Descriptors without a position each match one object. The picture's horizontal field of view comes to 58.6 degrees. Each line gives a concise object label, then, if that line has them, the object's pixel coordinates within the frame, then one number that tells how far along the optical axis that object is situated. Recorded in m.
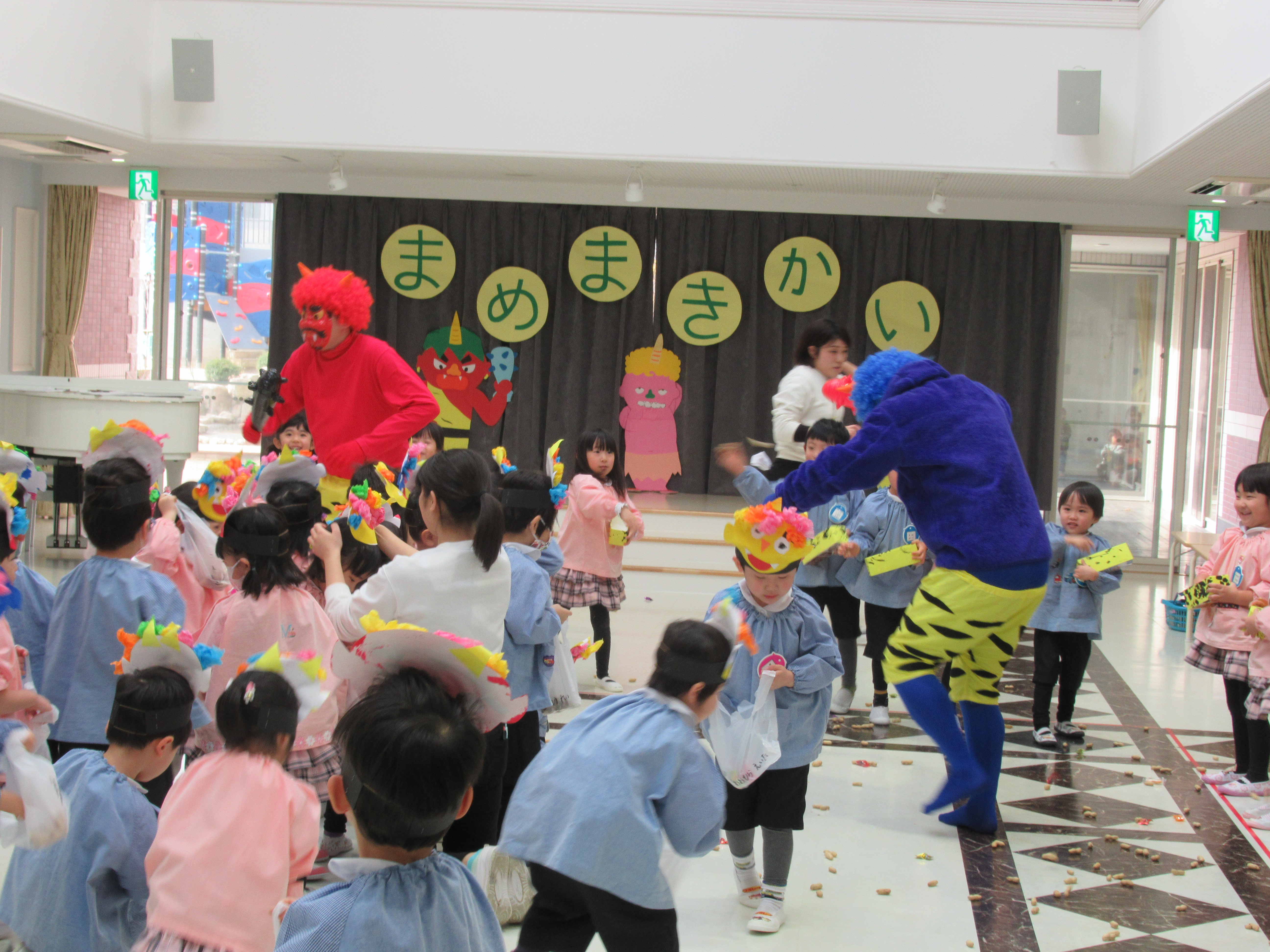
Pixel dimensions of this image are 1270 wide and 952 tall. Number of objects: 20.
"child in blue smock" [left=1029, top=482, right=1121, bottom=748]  4.13
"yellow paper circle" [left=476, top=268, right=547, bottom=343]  8.43
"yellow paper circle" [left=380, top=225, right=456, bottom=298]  8.44
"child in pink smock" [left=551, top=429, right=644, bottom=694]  4.79
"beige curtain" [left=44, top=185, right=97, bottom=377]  8.70
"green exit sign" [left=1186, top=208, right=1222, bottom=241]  7.34
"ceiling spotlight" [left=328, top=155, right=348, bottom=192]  7.56
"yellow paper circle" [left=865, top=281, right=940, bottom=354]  8.17
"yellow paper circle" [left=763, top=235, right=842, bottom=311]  8.25
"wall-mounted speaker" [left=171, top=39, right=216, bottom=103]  7.12
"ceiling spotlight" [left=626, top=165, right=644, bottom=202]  7.51
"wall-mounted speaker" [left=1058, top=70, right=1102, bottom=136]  6.70
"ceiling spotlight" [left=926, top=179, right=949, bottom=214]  7.36
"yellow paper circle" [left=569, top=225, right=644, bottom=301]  8.38
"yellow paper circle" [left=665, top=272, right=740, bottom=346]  8.37
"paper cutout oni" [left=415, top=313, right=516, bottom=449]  8.46
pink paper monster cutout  8.48
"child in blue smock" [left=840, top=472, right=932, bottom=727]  4.36
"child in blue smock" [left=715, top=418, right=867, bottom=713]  4.38
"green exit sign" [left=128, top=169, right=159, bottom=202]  8.05
